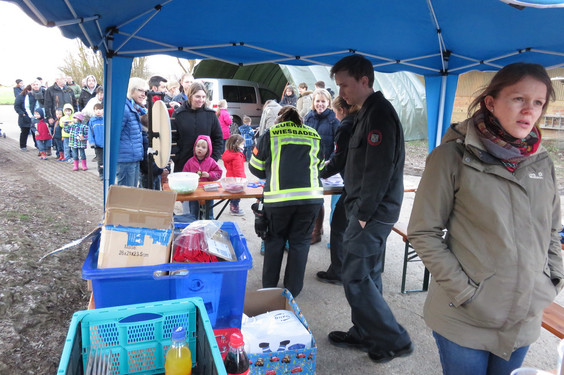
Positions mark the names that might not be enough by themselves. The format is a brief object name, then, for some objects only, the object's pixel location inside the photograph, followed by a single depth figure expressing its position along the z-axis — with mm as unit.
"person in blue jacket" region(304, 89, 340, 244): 4799
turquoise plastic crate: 1224
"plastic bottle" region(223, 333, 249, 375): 1324
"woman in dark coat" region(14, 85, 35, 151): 10570
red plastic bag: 1637
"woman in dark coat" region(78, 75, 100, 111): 10509
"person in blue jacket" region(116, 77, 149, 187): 4672
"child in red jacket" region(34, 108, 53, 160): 9891
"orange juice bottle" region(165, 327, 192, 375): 1211
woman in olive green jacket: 1400
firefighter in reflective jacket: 3066
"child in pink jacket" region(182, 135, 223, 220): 4340
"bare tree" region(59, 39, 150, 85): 20391
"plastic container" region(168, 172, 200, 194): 3543
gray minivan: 11512
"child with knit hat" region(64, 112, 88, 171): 8727
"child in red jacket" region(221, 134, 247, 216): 5020
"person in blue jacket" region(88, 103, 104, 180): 5977
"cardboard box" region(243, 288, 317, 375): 1959
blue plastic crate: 1497
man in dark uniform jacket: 2350
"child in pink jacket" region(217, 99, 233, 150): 8688
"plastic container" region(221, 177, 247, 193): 3787
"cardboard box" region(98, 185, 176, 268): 1538
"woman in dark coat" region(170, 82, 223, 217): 4453
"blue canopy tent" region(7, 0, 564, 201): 2725
